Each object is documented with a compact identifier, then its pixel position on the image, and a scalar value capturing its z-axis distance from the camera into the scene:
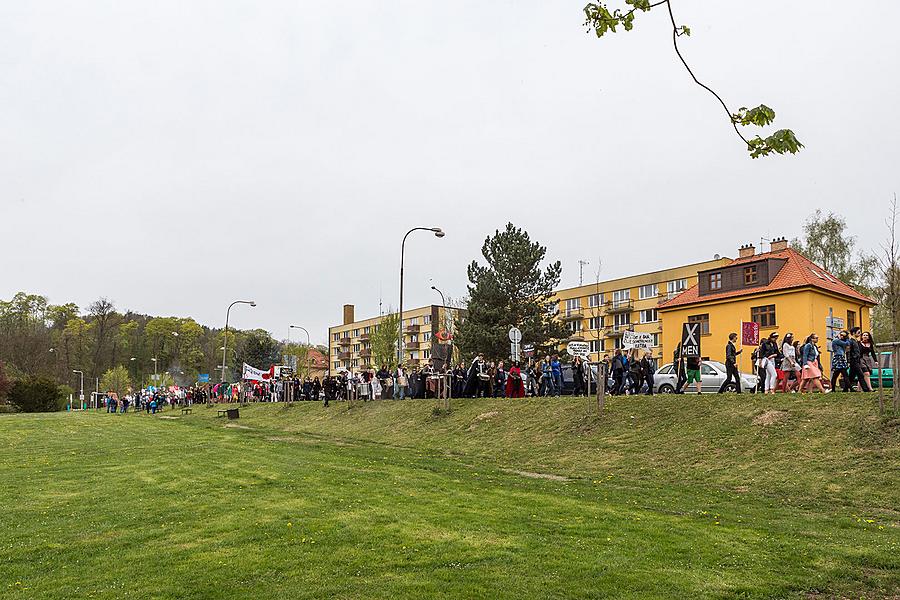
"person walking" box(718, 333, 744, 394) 23.23
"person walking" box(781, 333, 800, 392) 21.86
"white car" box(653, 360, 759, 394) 28.65
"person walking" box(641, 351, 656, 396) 27.05
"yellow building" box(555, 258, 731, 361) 77.69
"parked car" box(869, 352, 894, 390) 24.23
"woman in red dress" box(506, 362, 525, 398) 31.22
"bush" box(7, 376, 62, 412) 64.69
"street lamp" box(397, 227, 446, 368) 41.46
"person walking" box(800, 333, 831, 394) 21.00
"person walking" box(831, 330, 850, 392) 20.86
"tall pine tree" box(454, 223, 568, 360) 56.41
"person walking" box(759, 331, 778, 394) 22.94
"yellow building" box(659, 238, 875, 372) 48.34
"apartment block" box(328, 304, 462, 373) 117.94
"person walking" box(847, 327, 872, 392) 20.16
